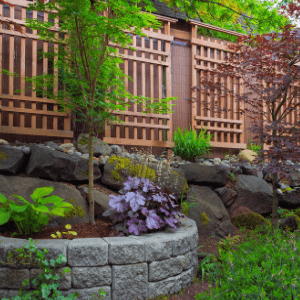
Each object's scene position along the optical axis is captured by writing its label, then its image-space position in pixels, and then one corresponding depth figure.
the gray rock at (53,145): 3.86
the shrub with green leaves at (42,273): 1.89
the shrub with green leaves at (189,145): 4.84
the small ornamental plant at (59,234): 2.32
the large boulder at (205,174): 4.18
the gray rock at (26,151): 3.42
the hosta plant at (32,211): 2.15
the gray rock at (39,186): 2.90
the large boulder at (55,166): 3.27
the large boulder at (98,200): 3.13
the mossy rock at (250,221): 3.98
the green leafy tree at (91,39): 2.51
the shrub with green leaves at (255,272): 1.85
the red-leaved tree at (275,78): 3.62
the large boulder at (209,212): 3.67
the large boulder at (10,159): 3.17
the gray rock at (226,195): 4.30
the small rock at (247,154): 5.32
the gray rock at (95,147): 4.10
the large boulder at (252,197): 4.35
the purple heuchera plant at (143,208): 2.44
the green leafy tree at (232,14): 6.59
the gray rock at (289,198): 4.56
